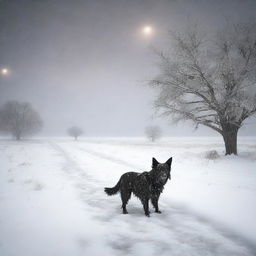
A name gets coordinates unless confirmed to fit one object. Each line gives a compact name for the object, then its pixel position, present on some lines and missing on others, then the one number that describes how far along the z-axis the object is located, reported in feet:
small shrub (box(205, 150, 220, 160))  56.40
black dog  17.87
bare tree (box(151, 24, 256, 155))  52.65
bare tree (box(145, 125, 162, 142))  242.99
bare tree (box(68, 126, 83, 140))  345.92
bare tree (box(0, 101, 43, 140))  203.62
